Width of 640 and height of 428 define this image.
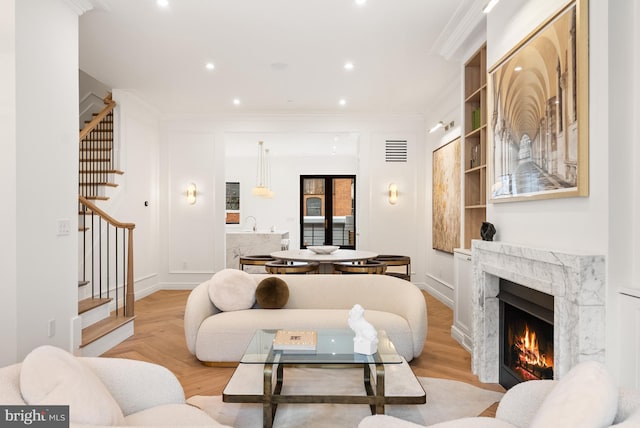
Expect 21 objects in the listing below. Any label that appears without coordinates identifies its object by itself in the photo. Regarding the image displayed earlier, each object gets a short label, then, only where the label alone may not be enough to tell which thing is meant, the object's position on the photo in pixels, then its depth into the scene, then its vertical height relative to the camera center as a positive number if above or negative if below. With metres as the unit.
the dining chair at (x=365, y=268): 4.68 -0.64
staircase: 3.84 -0.50
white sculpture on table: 2.42 -0.76
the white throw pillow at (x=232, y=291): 3.60 -0.70
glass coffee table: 2.25 -1.01
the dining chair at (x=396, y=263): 5.29 -0.65
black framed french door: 10.93 +0.12
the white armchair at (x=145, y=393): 1.55 -0.76
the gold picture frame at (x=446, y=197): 5.26 +0.25
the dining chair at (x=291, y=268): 4.68 -0.64
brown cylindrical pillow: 3.64 -0.73
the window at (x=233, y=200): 11.11 +0.40
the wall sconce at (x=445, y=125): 5.45 +1.26
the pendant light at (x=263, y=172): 10.88 +1.17
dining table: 4.85 -0.54
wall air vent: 6.98 +1.13
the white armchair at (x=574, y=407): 1.02 -0.53
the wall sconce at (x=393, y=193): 6.97 +0.38
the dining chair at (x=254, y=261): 5.42 -0.64
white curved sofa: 3.32 -0.90
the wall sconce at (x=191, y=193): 6.93 +0.36
